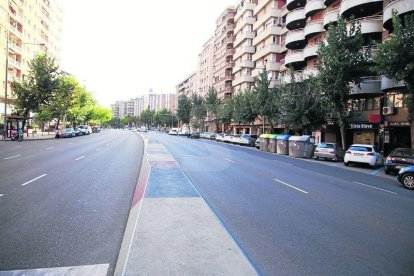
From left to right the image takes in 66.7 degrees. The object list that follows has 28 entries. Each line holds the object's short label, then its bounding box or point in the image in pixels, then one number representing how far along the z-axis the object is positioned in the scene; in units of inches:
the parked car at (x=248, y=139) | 1686.8
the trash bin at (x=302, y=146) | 1071.6
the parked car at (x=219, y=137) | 2062.9
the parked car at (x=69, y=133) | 1860.9
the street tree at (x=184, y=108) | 3767.2
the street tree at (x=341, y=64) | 970.1
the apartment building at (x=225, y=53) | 2896.2
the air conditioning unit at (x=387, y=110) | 1031.0
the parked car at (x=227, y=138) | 1907.0
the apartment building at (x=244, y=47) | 2364.7
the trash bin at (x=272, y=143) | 1249.4
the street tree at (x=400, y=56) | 725.9
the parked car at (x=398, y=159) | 637.3
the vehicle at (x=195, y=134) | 2453.5
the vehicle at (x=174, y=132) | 3174.2
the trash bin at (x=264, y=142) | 1317.4
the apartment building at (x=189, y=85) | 4504.9
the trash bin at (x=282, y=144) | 1167.6
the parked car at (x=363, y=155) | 795.4
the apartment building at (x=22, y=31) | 1823.3
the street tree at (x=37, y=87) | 1571.1
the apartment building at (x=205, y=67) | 3588.1
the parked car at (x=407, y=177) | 492.1
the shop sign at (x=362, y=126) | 1129.8
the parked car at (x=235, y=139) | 1782.5
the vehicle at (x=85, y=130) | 2474.9
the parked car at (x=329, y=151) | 976.3
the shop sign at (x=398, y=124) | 993.5
